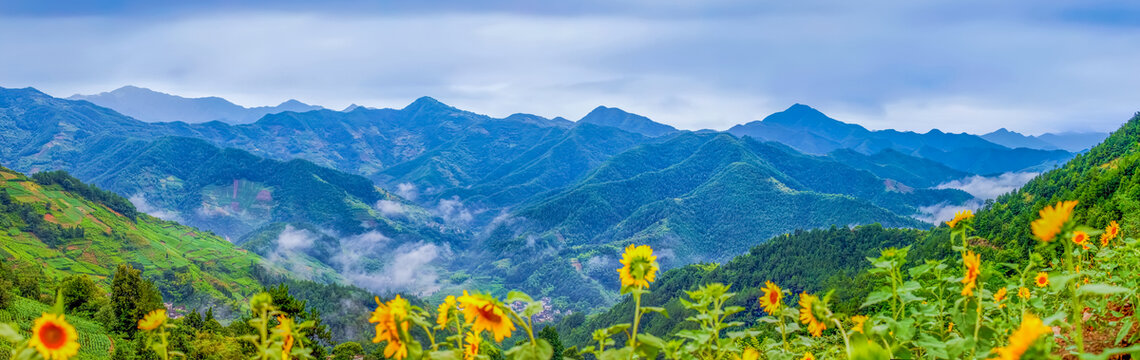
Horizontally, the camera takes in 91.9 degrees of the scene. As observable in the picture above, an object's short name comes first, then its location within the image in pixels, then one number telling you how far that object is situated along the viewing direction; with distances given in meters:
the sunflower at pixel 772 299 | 3.95
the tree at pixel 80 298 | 38.34
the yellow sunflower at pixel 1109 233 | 6.71
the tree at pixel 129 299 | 34.84
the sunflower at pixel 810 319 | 3.56
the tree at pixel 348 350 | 32.86
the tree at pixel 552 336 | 31.72
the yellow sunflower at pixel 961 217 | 3.61
